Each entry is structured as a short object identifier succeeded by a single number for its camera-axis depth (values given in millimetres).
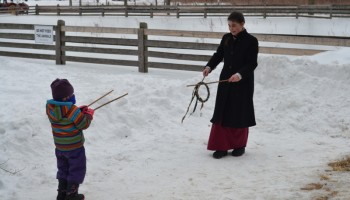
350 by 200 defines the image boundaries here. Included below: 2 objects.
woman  5605
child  4207
